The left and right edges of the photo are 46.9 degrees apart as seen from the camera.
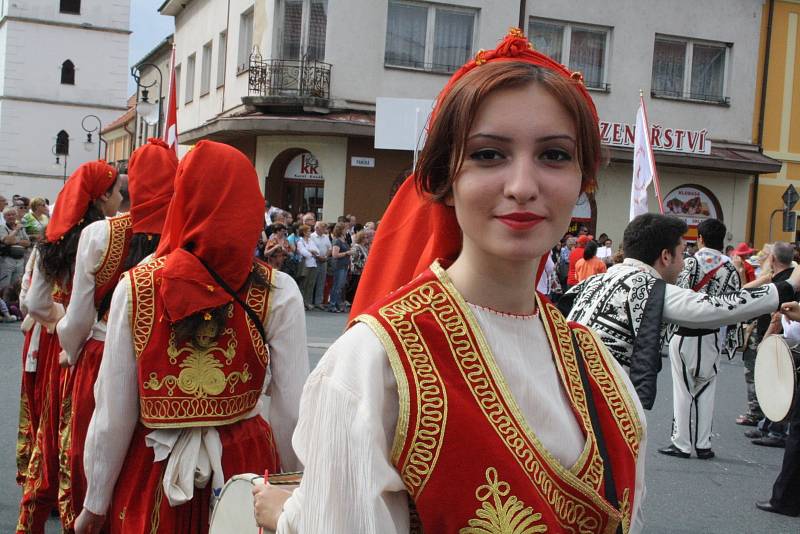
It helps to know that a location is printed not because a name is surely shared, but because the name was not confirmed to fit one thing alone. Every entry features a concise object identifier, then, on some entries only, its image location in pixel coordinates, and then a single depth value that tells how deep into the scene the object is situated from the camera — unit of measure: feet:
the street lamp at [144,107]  68.61
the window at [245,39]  82.33
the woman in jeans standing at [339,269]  57.72
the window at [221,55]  88.02
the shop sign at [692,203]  83.76
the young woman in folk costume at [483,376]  4.90
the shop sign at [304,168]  76.84
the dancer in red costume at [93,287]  13.14
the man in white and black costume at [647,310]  15.35
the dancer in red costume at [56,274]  15.44
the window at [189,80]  100.22
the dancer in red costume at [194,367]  10.06
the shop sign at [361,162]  74.49
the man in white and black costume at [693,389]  26.14
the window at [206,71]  94.02
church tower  202.18
